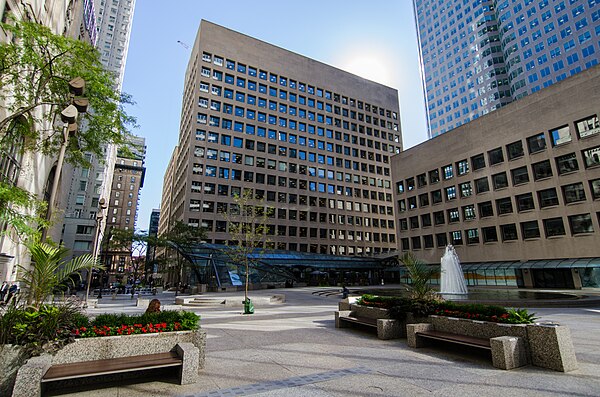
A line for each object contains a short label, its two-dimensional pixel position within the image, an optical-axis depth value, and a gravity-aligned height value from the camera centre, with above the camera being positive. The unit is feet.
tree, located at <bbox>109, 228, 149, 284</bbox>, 136.77 +15.75
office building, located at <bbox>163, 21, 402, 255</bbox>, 201.46 +89.63
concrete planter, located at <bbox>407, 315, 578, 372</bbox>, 21.43 -5.25
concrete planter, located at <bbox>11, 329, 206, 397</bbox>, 16.20 -4.86
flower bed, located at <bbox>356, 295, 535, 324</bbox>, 24.91 -3.61
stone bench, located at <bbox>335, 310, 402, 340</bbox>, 33.60 -5.80
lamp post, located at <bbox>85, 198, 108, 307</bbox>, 70.78 +14.35
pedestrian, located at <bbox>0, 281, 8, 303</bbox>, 61.77 -3.04
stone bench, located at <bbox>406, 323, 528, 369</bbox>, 22.08 -5.53
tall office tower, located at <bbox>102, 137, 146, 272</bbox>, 406.00 +100.73
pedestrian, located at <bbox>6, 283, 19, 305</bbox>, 62.53 -2.97
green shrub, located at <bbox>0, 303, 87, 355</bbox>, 18.34 -3.12
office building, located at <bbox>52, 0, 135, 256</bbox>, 189.37 +64.10
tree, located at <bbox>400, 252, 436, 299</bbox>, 34.40 -0.60
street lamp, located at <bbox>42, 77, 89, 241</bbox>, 27.86 +14.25
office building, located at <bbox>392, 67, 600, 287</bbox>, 113.39 +33.14
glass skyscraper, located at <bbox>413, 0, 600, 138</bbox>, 220.84 +183.96
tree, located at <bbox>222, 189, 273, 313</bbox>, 80.20 +18.46
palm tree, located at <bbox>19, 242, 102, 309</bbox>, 21.35 -0.03
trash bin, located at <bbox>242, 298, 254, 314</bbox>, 59.47 -6.40
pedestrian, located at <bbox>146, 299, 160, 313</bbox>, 32.86 -3.35
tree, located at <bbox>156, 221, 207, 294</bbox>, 130.46 +16.15
